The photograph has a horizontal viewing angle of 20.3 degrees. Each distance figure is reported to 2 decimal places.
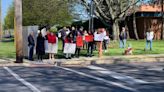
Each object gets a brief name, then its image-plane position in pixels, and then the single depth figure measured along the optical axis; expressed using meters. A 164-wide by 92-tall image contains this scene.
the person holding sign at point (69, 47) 25.39
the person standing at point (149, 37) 31.49
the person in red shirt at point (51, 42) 25.19
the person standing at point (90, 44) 26.14
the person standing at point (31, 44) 25.30
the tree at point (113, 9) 45.66
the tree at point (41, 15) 62.74
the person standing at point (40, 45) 25.02
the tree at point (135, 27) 57.91
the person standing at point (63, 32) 31.22
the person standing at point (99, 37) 25.73
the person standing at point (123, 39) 33.97
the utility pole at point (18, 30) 23.97
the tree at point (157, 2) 48.60
